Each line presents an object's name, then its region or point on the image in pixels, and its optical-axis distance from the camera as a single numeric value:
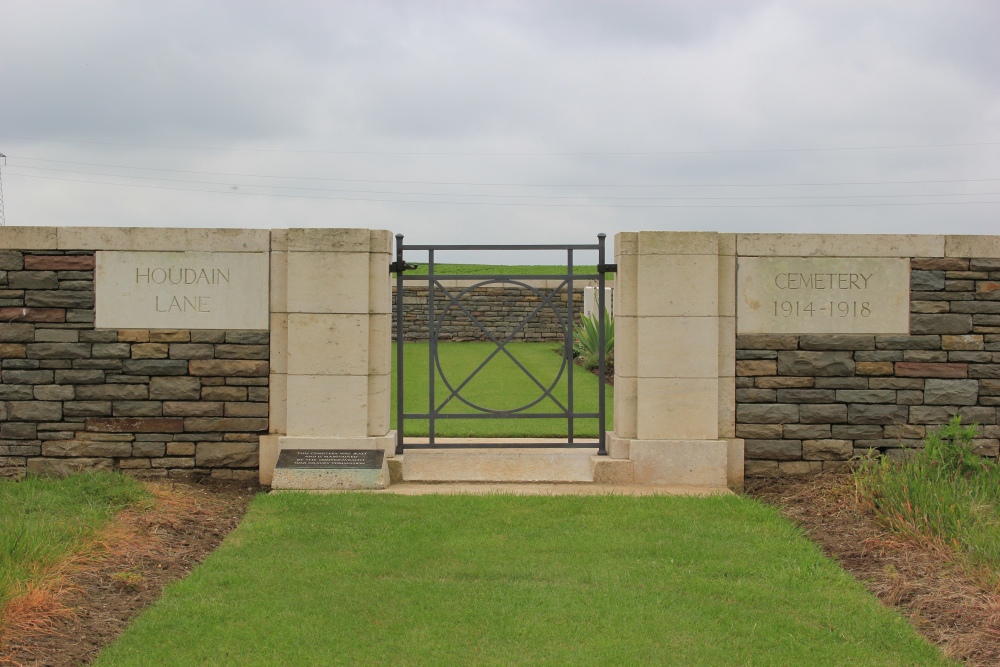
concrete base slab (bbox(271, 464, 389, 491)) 6.79
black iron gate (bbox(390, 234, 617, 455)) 7.11
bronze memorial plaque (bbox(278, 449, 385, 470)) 6.84
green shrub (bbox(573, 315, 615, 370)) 14.65
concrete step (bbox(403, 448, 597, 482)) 7.10
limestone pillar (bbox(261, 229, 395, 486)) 6.91
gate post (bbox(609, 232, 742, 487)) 6.96
